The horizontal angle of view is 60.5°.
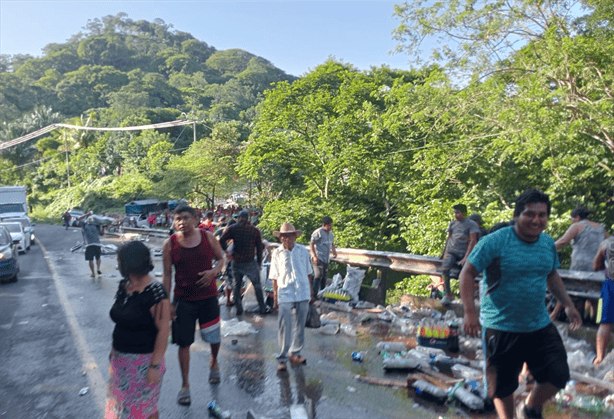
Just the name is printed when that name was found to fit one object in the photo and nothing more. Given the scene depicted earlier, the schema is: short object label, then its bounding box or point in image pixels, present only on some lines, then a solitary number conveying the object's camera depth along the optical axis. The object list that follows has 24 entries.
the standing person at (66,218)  44.46
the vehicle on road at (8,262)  13.37
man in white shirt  5.96
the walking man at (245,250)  8.48
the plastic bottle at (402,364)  5.61
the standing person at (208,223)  13.54
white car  21.80
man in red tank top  5.03
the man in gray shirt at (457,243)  8.33
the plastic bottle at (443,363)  5.68
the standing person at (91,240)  14.12
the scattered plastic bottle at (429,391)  4.74
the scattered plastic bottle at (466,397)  4.50
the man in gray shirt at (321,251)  9.85
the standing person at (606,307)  5.37
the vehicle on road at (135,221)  40.09
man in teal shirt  3.46
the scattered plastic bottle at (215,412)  4.52
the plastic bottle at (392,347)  6.49
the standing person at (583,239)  6.62
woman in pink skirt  3.39
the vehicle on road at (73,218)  43.94
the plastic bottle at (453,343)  6.34
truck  32.34
